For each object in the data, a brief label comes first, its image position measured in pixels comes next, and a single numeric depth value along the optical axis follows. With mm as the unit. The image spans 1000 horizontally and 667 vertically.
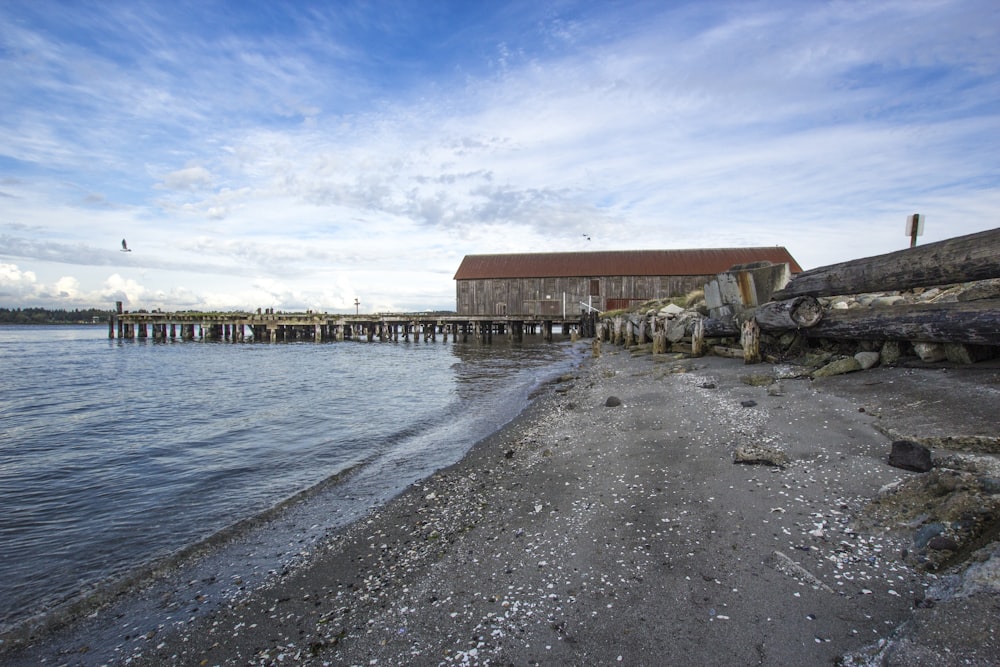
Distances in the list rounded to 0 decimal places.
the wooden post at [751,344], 10719
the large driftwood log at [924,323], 6195
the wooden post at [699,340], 13727
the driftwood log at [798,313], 9414
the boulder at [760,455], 4934
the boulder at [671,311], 18919
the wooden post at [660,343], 16250
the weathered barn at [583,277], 47656
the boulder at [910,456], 4234
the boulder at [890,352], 7750
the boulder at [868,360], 7957
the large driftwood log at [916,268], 6297
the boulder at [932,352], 7137
